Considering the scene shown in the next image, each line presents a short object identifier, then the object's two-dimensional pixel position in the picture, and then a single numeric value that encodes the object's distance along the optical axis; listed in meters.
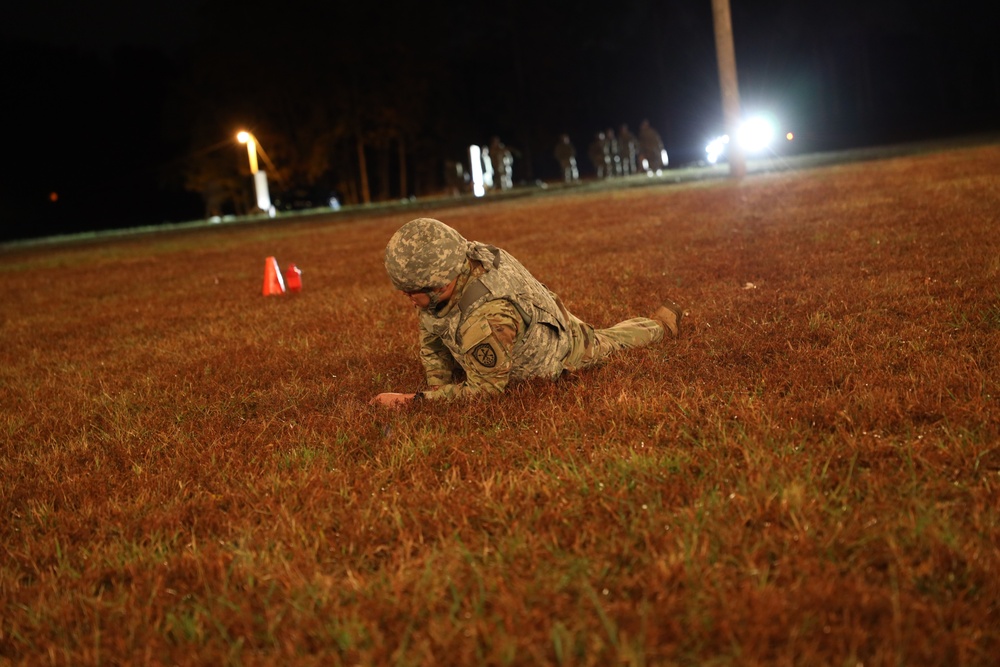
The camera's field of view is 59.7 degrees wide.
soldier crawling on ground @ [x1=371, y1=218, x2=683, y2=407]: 4.13
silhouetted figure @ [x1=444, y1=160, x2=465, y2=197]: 50.20
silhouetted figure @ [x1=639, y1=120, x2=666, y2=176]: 38.66
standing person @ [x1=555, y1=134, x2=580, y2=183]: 41.81
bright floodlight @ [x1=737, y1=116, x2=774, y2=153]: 47.33
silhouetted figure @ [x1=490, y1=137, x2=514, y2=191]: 41.78
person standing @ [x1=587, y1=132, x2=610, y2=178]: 41.00
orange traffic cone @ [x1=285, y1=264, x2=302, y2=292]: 9.95
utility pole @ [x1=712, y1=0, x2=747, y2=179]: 22.66
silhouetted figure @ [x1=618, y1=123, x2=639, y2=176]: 38.94
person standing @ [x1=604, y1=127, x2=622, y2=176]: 40.66
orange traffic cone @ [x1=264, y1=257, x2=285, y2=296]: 9.99
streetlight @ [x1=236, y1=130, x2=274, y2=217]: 42.29
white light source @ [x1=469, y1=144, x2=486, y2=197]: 38.03
